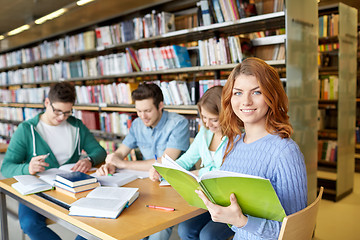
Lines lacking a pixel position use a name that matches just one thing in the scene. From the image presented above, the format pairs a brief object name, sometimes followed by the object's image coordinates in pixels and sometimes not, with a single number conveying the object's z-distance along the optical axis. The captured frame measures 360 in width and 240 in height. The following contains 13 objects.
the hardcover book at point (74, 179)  1.59
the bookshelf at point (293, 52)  2.59
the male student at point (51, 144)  1.93
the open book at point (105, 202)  1.29
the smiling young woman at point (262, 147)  1.08
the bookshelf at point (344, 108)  3.66
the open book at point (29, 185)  1.65
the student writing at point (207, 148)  1.78
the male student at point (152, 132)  2.13
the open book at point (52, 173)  1.80
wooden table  1.18
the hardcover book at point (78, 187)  1.58
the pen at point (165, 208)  1.37
